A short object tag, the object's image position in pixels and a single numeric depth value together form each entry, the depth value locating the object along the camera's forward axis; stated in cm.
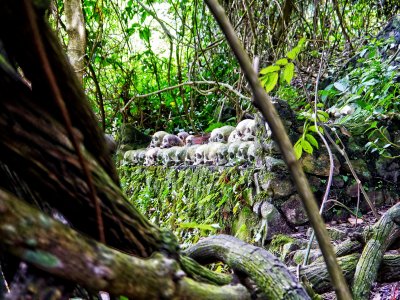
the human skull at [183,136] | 516
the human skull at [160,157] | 469
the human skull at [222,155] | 359
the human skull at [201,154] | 387
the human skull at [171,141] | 485
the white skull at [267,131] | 306
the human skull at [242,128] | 357
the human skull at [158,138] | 510
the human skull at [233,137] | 372
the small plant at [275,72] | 125
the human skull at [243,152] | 337
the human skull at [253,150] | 320
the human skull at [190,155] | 413
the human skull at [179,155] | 434
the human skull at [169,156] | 448
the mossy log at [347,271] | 155
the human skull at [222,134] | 396
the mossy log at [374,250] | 158
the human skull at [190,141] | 457
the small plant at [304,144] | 172
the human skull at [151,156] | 485
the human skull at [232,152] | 348
